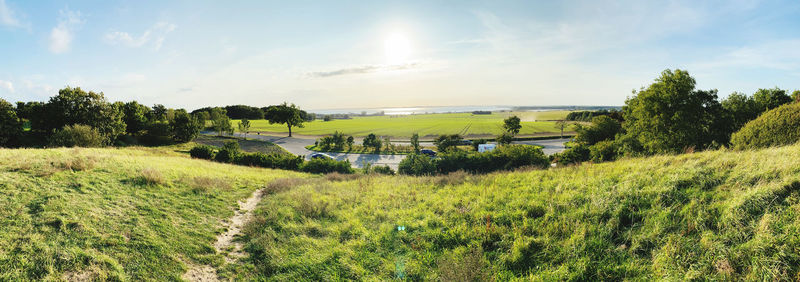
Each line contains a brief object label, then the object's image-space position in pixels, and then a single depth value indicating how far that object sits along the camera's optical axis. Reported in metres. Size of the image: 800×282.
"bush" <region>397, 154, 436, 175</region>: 25.69
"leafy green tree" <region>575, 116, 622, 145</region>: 49.38
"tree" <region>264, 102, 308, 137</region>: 73.69
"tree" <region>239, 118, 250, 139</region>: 68.56
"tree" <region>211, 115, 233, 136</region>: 63.09
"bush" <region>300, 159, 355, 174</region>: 28.81
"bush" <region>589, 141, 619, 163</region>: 29.71
